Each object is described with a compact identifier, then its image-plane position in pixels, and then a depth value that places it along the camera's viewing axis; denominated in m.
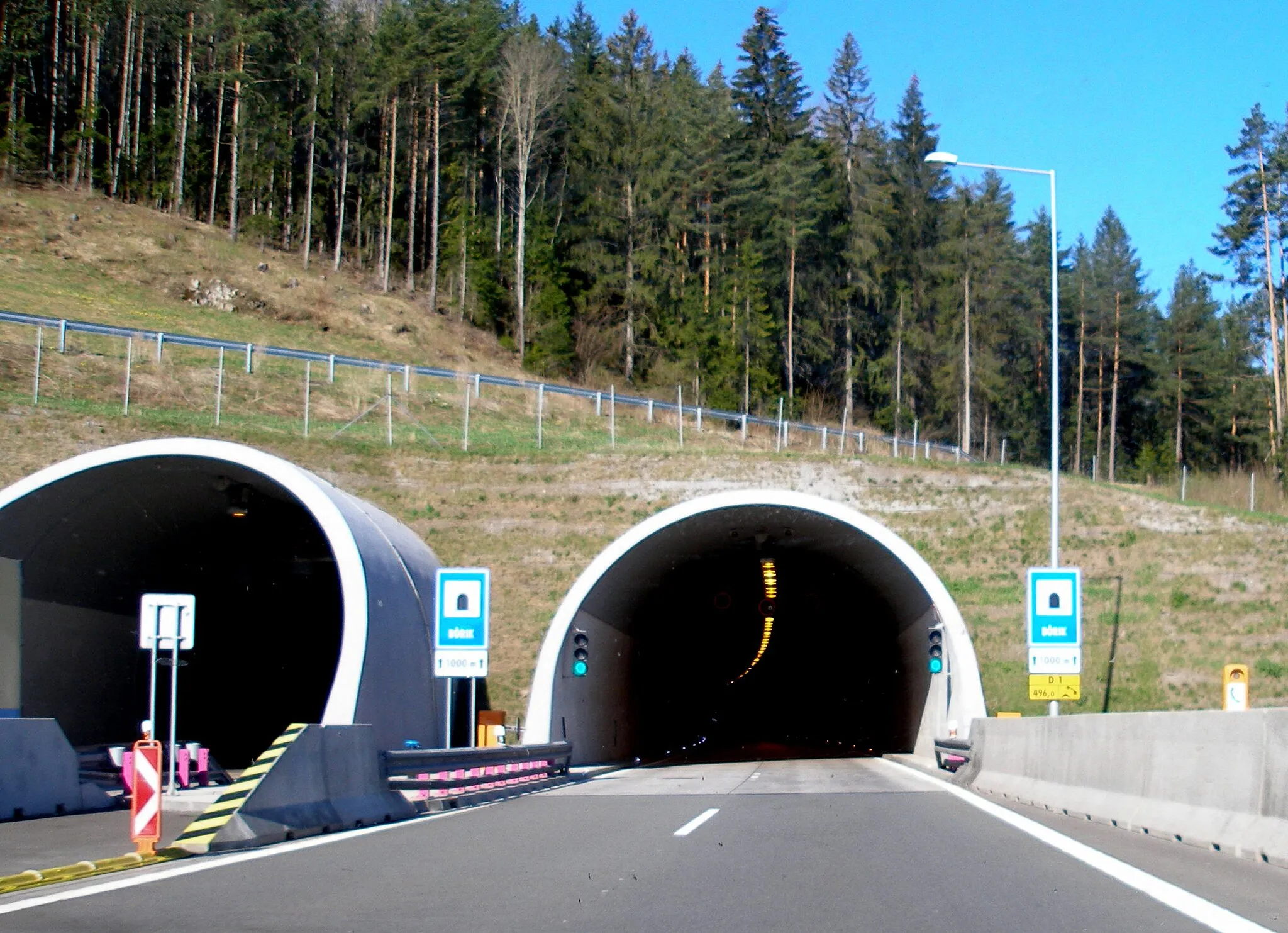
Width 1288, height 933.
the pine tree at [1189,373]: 90.19
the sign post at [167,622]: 16.44
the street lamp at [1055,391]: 25.14
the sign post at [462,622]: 20.31
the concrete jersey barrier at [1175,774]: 9.92
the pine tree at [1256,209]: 64.31
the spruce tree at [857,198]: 76.25
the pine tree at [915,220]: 81.75
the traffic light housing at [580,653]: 27.52
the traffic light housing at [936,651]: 28.86
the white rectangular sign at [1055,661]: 21.81
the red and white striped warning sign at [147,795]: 12.23
